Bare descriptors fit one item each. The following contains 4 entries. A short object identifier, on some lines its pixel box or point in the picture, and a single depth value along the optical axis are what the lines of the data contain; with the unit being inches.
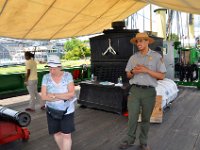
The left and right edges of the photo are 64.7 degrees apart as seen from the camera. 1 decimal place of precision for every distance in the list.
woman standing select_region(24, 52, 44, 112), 173.6
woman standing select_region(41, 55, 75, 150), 84.6
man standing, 98.9
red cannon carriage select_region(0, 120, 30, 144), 111.3
